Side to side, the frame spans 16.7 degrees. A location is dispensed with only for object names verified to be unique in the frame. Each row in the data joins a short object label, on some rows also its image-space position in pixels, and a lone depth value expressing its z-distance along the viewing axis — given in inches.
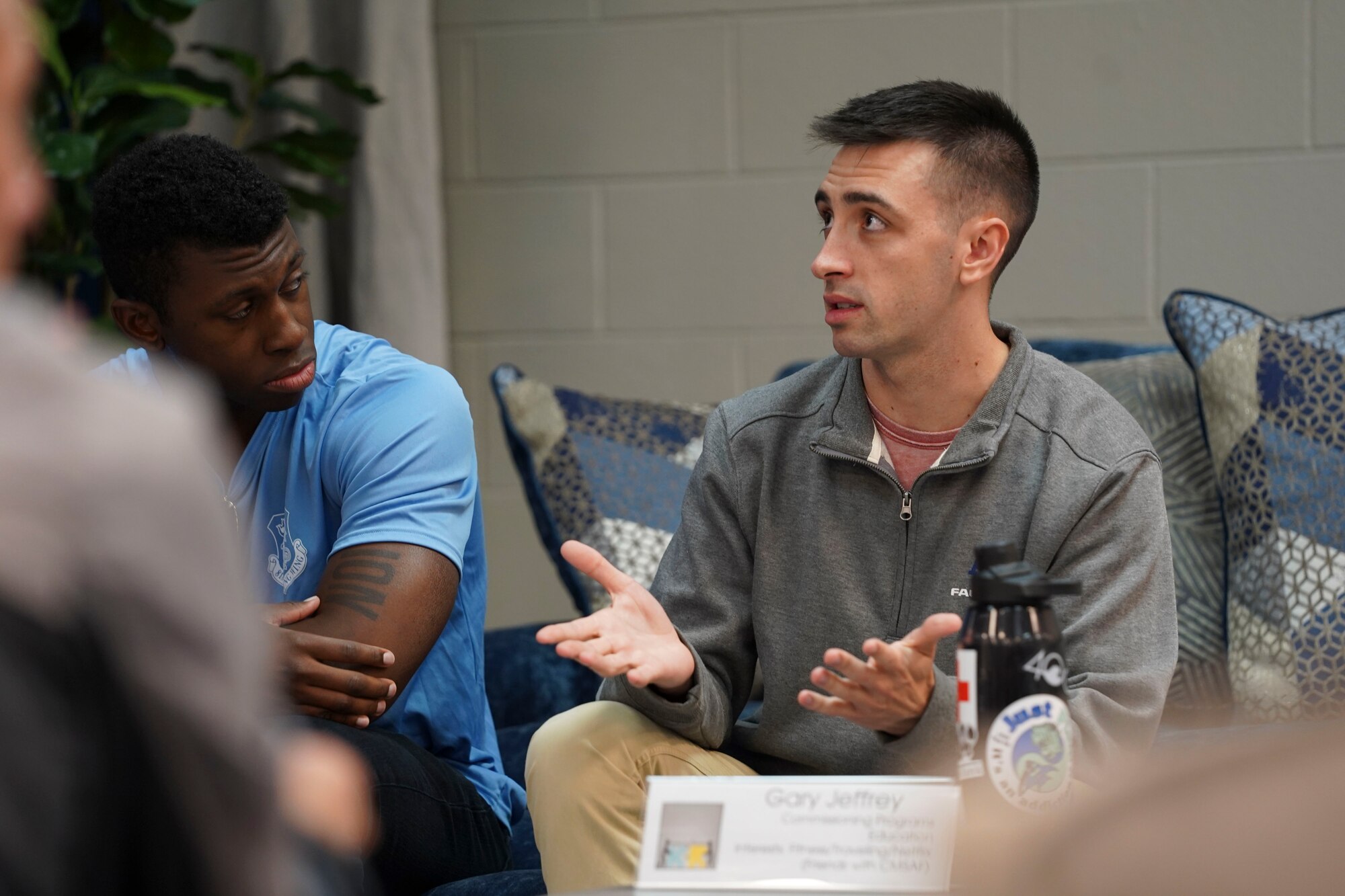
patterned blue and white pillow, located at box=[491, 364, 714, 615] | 214.2
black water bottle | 134.5
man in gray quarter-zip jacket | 195.9
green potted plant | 223.3
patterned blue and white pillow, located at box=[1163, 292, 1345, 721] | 209.4
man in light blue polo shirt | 203.2
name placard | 129.7
